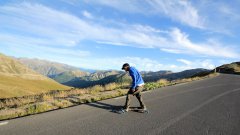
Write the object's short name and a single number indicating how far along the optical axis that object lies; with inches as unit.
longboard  225.2
